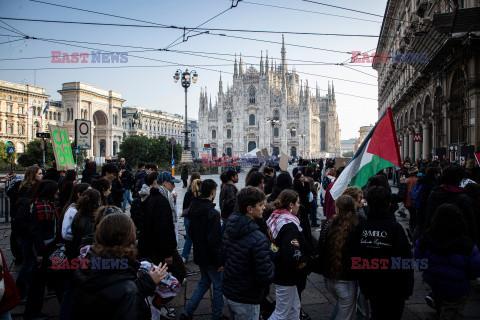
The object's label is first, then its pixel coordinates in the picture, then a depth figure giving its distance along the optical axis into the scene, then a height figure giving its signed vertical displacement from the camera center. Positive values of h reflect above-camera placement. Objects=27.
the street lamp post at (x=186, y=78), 20.41 +4.97
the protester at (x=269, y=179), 6.65 -0.46
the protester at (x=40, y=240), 3.66 -0.91
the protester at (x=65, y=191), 5.20 -0.52
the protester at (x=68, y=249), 3.26 -0.93
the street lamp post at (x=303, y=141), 65.44 +2.96
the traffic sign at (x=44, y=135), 12.62 +0.88
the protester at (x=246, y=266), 2.71 -0.90
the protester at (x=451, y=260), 2.89 -0.93
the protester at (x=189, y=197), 5.23 -0.69
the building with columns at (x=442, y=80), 10.85 +3.47
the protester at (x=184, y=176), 15.53 -0.89
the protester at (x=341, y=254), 3.00 -0.90
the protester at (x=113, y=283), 1.83 -0.71
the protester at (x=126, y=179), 9.36 -0.62
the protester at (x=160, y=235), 3.74 -0.88
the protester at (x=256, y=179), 4.78 -0.33
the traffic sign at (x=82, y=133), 8.22 +0.61
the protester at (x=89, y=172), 6.70 -0.30
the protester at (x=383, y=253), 2.85 -0.84
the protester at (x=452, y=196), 3.85 -0.49
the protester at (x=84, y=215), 3.21 -0.57
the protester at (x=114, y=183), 5.82 -0.52
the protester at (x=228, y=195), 5.14 -0.60
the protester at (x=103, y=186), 4.28 -0.37
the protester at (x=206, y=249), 3.50 -0.97
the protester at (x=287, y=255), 2.89 -0.86
